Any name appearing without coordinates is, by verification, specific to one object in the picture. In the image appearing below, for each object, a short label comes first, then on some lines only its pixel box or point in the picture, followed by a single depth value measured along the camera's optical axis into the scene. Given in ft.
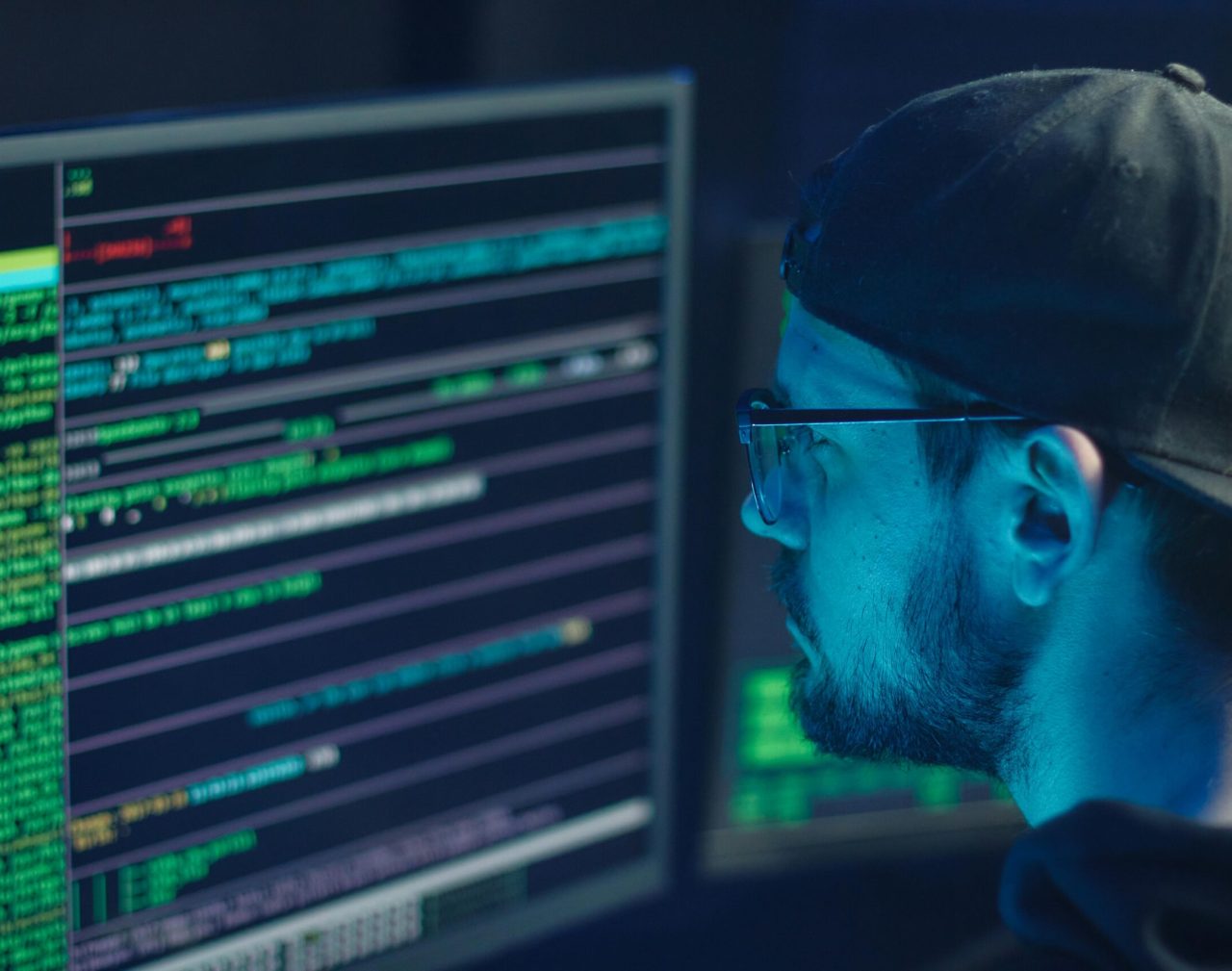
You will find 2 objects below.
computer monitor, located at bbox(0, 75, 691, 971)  4.00
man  3.71
